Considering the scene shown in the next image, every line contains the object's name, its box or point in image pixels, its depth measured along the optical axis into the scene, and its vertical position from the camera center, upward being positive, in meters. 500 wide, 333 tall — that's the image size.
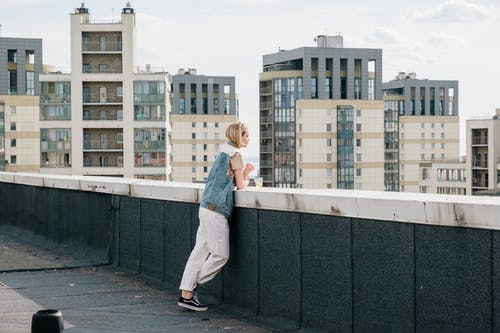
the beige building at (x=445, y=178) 145.12 -5.45
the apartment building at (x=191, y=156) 194.38 -2.42
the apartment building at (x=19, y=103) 127.38 +6.00
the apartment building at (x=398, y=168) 188.50 -4.97
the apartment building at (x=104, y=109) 108.12 +4.23
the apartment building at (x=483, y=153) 127.38 -1.17
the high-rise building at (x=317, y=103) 148.50 +6.92
